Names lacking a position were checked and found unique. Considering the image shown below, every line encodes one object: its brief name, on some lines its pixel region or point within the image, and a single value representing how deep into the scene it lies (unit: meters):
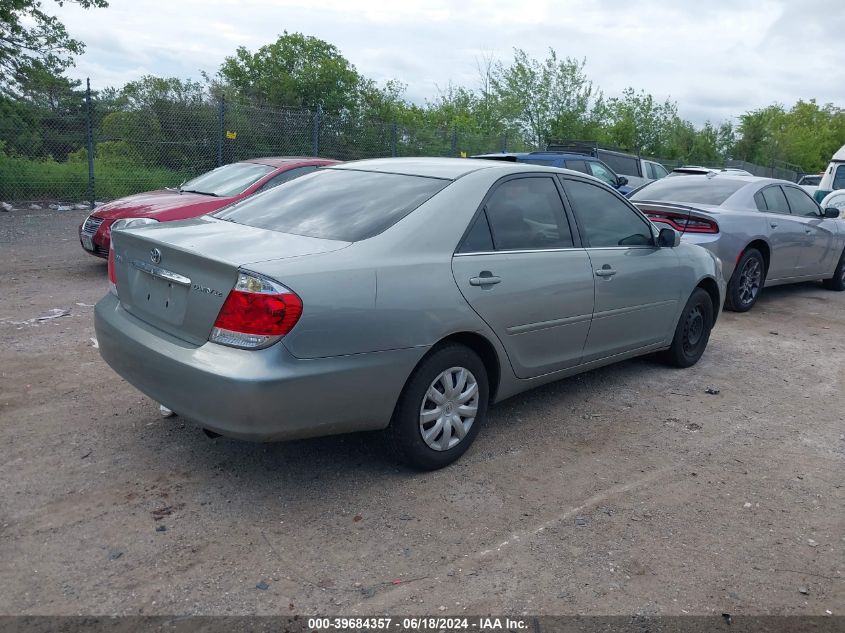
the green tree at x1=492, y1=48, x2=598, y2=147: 35.19
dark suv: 13.79
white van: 17.72
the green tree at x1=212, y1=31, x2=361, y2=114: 28.60
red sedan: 8.43
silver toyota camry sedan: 3.30
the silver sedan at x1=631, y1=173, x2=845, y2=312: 8.16
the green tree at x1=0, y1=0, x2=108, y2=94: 15.70
